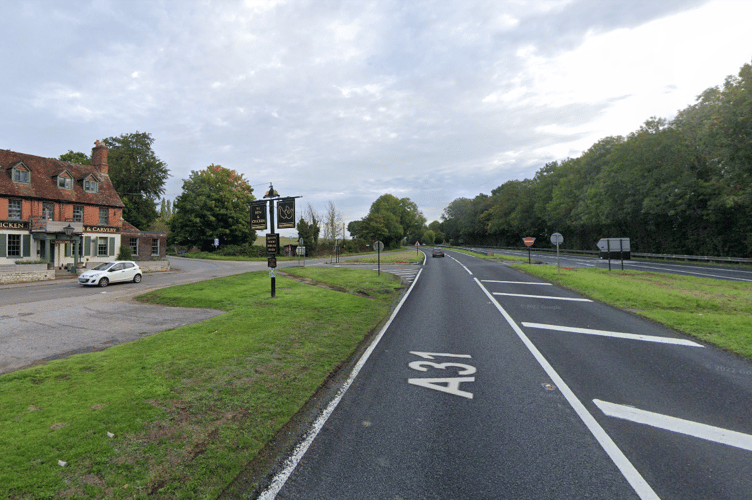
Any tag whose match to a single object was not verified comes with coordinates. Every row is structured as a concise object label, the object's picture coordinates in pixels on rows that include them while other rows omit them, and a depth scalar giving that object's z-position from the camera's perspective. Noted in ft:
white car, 66.33
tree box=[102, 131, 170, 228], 153.58
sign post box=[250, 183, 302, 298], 44.73
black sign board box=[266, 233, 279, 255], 46.29
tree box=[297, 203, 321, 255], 199.93
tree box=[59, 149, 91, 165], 151.23
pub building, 85.51
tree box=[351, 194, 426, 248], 274.73
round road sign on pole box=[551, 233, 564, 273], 71.87
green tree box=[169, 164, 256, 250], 174.91
